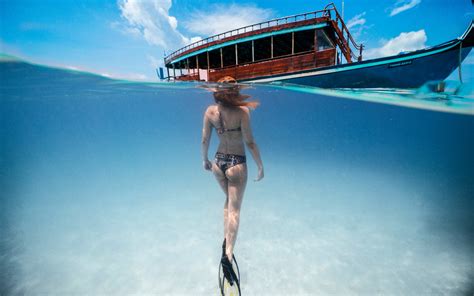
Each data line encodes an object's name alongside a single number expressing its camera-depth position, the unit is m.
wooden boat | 7.75
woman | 3.37
